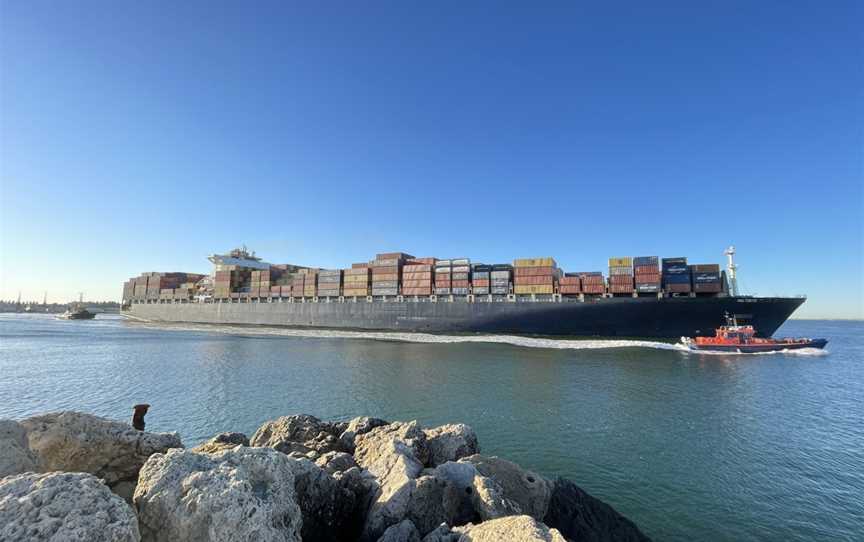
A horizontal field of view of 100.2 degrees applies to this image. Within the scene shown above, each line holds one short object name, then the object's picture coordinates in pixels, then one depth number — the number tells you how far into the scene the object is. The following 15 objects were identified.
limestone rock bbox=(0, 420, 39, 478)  4.21
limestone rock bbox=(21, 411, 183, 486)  4.96
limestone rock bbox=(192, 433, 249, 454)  7.21
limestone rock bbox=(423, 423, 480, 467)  8.08
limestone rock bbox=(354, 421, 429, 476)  7.02
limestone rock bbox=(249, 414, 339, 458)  8.27
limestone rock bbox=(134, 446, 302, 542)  3.51
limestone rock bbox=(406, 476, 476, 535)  5.36
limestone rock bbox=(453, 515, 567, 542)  3.92
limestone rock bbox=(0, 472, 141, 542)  2.79
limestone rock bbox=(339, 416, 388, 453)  8.67
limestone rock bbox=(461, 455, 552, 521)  6.60
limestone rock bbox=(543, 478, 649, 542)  6.83
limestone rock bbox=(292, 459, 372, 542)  5.18
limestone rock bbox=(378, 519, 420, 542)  4.78
